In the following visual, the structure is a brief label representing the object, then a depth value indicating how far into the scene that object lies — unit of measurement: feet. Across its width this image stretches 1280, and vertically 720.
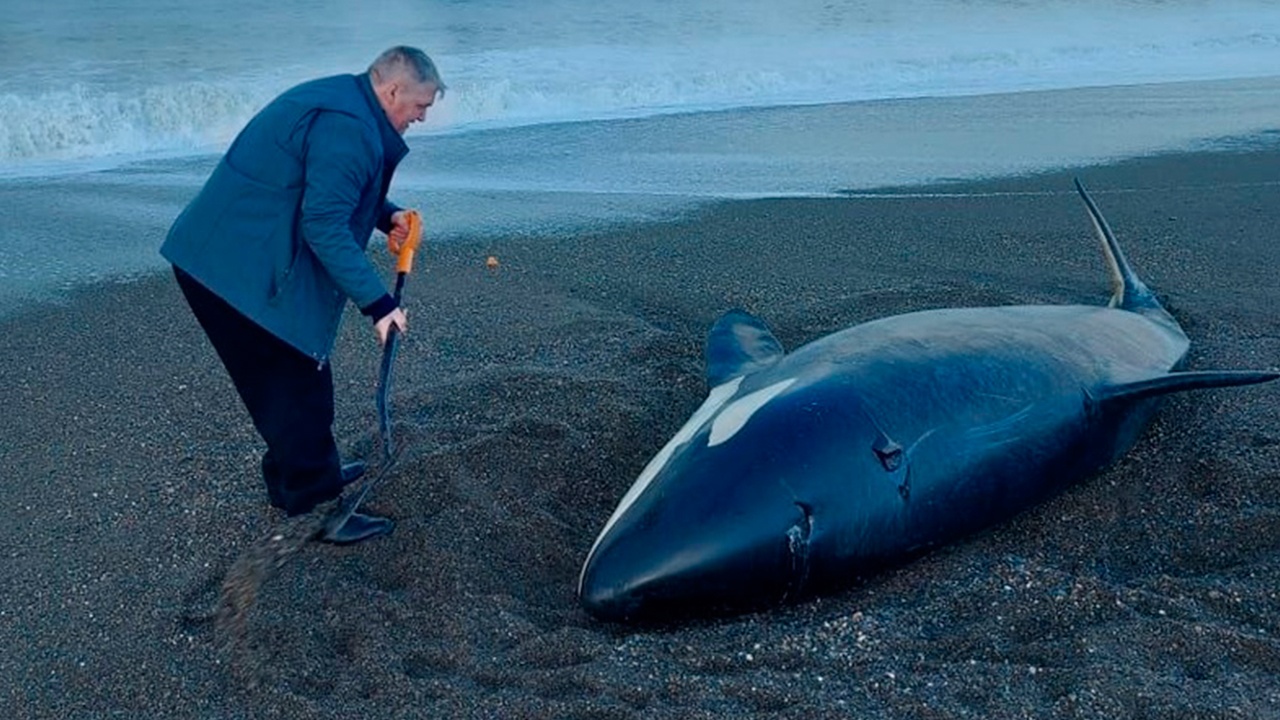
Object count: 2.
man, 14.44
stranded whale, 13.51
